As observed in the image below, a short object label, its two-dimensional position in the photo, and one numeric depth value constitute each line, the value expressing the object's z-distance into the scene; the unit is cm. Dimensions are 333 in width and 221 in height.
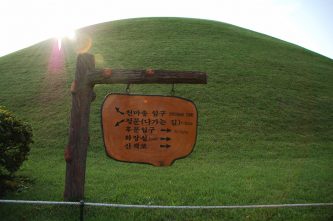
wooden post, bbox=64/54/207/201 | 637
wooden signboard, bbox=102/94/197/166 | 560
